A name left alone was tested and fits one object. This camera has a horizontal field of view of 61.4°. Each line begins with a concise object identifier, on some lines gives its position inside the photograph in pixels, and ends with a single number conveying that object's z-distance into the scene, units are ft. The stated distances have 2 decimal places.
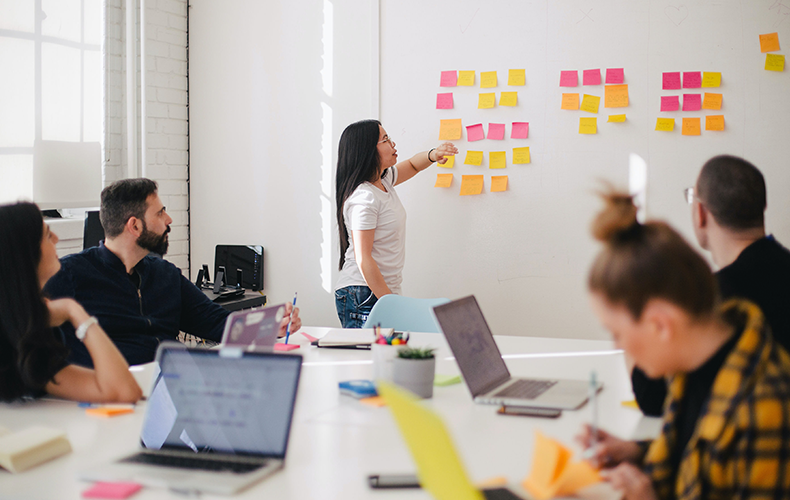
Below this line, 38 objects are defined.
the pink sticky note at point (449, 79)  11.62
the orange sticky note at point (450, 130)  11.63
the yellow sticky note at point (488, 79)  11.39
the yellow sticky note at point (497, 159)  11.43
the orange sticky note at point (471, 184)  11.59
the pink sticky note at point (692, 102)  10.43
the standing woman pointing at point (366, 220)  9.67
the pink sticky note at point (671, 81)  10.51
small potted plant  5.29
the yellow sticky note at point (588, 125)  10.90
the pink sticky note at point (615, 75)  10.74
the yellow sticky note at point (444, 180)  11.73
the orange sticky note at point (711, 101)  10.34
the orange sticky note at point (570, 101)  10.97
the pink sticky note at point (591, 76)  10.85
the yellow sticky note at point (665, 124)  10.57
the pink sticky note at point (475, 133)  11.52
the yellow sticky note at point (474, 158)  11.53
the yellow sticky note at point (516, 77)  11.23
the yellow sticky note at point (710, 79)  10.32
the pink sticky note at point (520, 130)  11.27
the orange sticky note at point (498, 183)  11.44
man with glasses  4.99
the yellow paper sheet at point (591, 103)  10.87
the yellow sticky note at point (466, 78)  11.50
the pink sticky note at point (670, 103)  10.52
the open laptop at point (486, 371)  5.19
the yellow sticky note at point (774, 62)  10.06
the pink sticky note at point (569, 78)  10.94
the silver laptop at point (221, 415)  3.84
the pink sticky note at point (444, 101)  11.66
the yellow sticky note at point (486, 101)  11.40
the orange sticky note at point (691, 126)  10.46
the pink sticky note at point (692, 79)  10.41
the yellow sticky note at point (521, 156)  11.28
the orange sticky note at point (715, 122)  10.37
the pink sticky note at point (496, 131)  11.40
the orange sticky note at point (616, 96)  10.75
